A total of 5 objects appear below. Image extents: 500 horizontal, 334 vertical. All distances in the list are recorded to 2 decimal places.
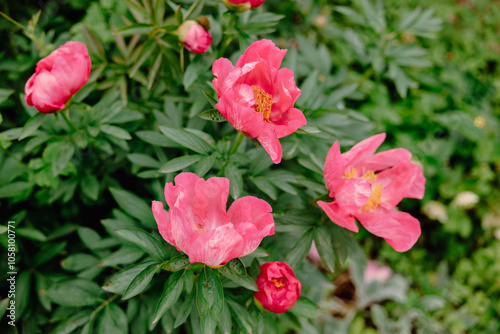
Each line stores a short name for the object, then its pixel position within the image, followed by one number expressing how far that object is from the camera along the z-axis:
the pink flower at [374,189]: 0.75
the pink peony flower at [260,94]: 0.71
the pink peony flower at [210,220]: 0.69
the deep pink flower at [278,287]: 0.74
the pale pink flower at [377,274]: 1.16
